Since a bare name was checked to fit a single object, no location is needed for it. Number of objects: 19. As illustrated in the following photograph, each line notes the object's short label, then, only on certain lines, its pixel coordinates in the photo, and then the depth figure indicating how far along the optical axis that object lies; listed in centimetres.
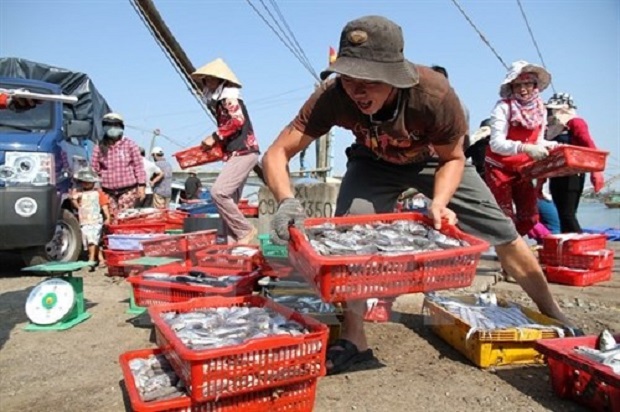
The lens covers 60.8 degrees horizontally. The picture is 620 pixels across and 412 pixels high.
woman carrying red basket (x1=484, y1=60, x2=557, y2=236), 535
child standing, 747
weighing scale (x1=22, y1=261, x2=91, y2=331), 431
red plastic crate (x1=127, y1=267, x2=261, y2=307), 399
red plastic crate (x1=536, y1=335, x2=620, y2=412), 243
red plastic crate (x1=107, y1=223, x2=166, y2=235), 691
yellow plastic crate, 325
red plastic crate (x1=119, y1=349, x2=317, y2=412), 230
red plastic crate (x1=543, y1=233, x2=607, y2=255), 602
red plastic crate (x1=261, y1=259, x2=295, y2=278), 443
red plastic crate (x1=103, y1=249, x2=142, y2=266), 630
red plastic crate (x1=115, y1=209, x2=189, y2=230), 731
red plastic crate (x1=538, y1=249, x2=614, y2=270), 601
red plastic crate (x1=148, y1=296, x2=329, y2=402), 228
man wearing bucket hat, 279
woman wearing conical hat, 573
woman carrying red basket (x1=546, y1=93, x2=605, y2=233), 641
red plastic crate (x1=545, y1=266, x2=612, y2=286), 596
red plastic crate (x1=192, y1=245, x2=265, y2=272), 457
